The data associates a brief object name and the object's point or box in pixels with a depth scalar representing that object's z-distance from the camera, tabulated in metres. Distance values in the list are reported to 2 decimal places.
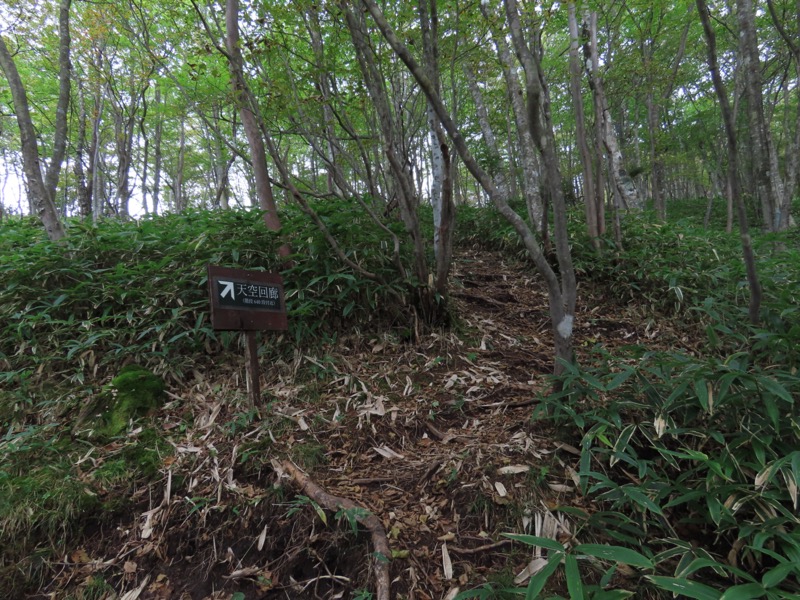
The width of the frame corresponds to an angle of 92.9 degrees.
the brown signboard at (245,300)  2.46
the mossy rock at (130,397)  2.91
